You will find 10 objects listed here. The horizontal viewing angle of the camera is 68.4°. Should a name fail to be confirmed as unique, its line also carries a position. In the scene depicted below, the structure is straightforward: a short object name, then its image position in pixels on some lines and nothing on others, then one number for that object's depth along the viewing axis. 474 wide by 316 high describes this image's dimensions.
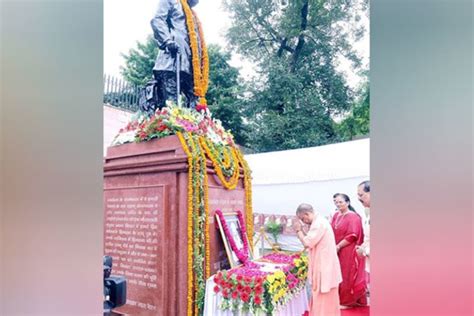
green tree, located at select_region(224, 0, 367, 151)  8.73
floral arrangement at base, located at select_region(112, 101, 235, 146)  3.37
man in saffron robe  3.53
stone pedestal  3.07
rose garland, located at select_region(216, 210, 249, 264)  3.44
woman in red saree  4.11
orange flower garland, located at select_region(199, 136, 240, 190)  3.45
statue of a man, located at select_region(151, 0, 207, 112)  3.87
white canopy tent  4.87
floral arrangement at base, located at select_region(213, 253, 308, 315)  2.83
